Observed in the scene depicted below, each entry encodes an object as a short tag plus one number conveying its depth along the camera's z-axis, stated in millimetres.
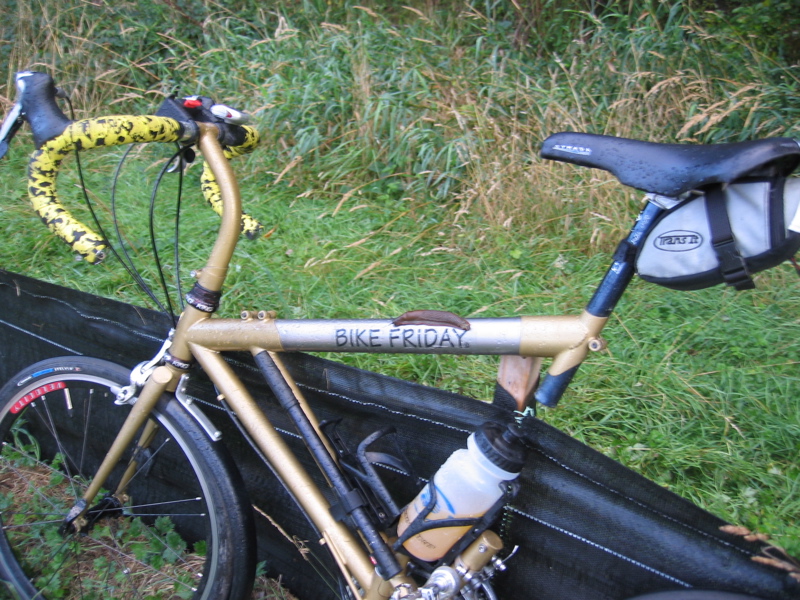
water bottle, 1474
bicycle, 1381
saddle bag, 1209
